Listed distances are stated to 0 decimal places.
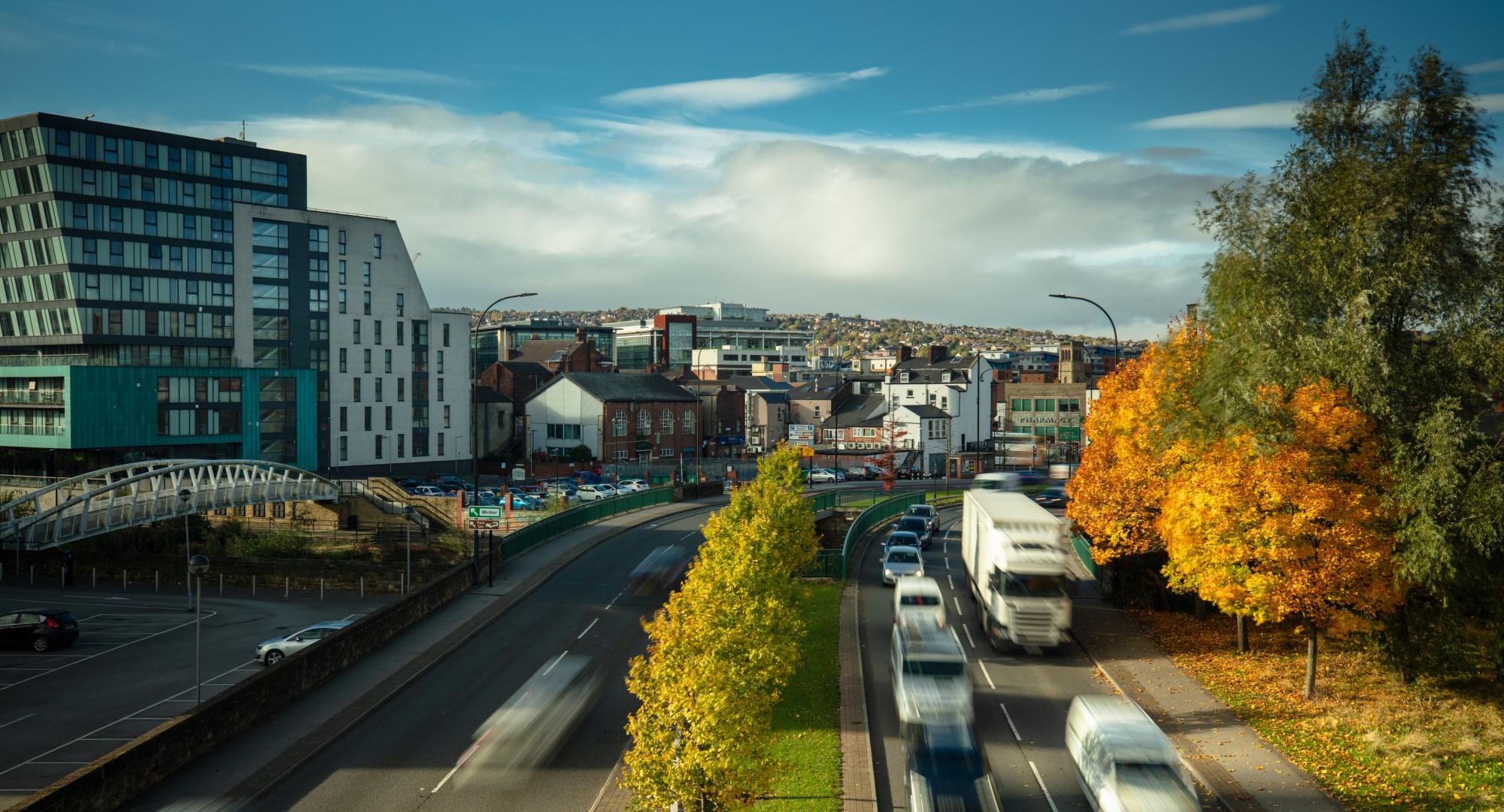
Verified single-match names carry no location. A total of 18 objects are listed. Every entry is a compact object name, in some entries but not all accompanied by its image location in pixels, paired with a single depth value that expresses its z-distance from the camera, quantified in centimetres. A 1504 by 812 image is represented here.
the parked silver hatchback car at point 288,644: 3253
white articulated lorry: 2925
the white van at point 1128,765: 1753
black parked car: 3494
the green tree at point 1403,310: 2448
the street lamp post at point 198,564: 2281
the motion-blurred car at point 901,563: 4175
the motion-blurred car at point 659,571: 4041
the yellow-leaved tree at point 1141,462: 3238
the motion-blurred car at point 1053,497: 6575
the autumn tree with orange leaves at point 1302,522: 2462
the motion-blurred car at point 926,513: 5722
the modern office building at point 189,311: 7306
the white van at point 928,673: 2152
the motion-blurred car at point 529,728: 2159
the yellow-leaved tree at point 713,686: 1644
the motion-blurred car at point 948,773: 1803
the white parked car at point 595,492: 7194
